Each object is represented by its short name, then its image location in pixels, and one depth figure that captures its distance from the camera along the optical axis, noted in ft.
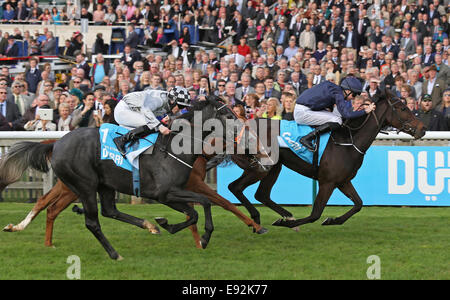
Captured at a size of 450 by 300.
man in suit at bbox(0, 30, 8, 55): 61.46
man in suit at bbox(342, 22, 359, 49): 53.06
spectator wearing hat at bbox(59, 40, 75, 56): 61.27
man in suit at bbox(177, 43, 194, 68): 54.86
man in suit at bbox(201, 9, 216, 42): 61.86
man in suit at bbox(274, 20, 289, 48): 55.36
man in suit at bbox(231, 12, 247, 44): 60.13
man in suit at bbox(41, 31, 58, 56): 62.64
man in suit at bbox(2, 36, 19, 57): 60.95
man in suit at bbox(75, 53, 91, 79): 54.70
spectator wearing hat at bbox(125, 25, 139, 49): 61.00
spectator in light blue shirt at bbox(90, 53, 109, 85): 53.21
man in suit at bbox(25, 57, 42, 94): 51.88
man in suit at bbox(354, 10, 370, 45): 53.57
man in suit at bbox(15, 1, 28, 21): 73.26
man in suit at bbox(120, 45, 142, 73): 54.60
